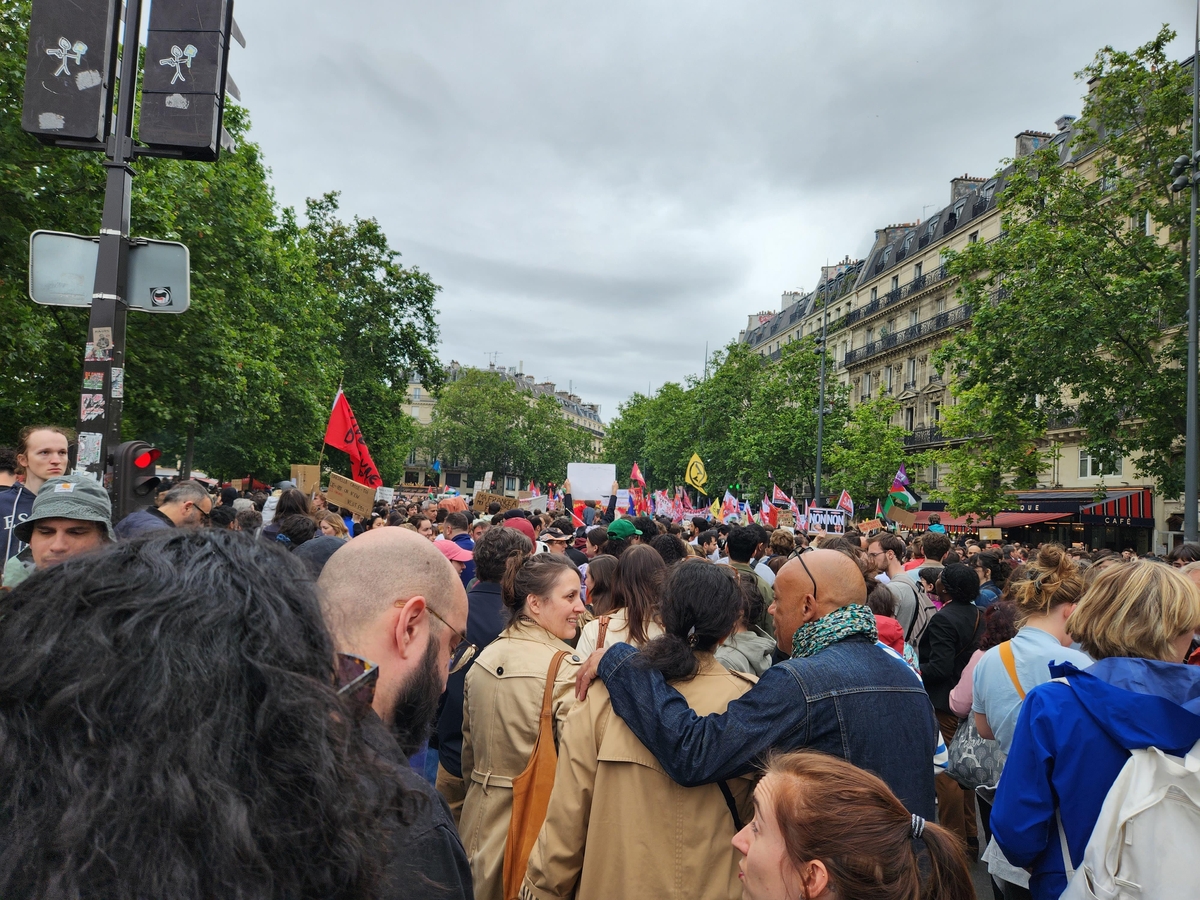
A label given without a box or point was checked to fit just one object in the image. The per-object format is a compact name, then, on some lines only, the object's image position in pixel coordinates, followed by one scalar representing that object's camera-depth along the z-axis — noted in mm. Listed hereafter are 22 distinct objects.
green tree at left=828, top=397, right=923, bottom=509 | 41156
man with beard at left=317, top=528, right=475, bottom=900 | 1549
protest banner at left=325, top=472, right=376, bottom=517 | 10773
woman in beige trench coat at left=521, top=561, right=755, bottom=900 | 2461
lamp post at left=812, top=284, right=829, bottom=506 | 34388
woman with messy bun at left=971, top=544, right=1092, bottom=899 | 3635
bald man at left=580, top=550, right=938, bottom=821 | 2342
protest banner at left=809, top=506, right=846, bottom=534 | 24328
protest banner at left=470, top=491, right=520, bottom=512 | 15844
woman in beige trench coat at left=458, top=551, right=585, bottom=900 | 3115
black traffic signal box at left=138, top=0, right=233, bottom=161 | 5246
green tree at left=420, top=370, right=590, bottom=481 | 94125
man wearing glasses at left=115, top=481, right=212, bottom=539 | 5871
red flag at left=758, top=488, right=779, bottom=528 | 21953
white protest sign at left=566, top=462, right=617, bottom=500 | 23766
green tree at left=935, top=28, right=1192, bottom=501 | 20047
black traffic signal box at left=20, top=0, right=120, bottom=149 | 5137
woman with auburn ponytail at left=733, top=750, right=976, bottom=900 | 1655
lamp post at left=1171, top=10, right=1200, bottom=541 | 15570
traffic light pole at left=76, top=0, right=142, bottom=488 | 5586
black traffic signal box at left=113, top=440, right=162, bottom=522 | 5801
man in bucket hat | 3299
